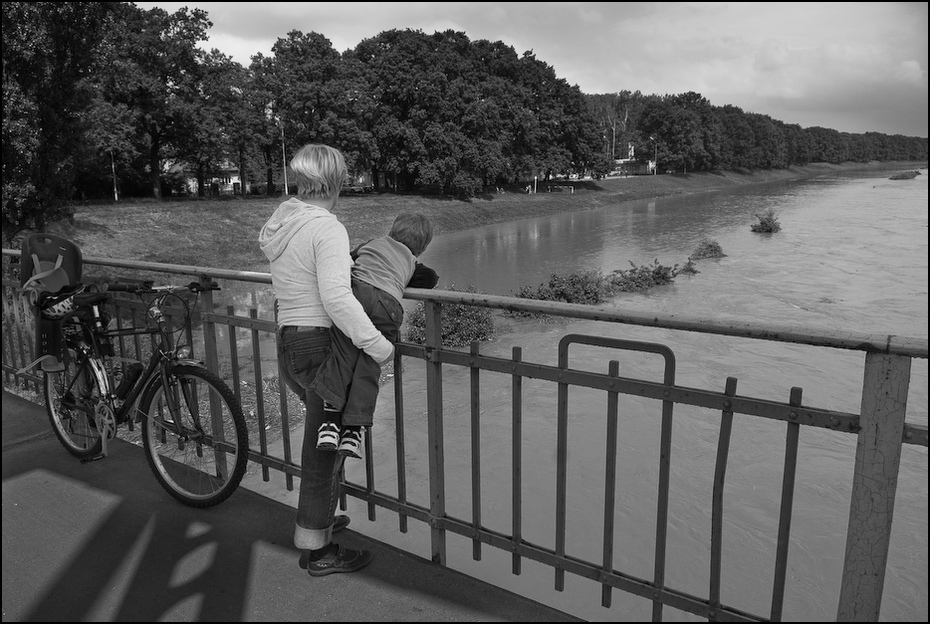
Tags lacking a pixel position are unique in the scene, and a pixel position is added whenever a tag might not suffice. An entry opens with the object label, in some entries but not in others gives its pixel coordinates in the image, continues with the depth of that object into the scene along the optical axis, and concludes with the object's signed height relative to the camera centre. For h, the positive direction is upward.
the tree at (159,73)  35.88 +5.20
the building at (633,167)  92.38 +0.70
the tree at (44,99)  11.45 +1.25
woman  2.66 -0.51
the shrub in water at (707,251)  27.47 -3.08
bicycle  3.67 -1.25
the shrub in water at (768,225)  35.84 -2.65
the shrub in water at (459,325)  13.51 -2.98
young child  2.77 -0.73
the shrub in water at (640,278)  20.84 -3.18
